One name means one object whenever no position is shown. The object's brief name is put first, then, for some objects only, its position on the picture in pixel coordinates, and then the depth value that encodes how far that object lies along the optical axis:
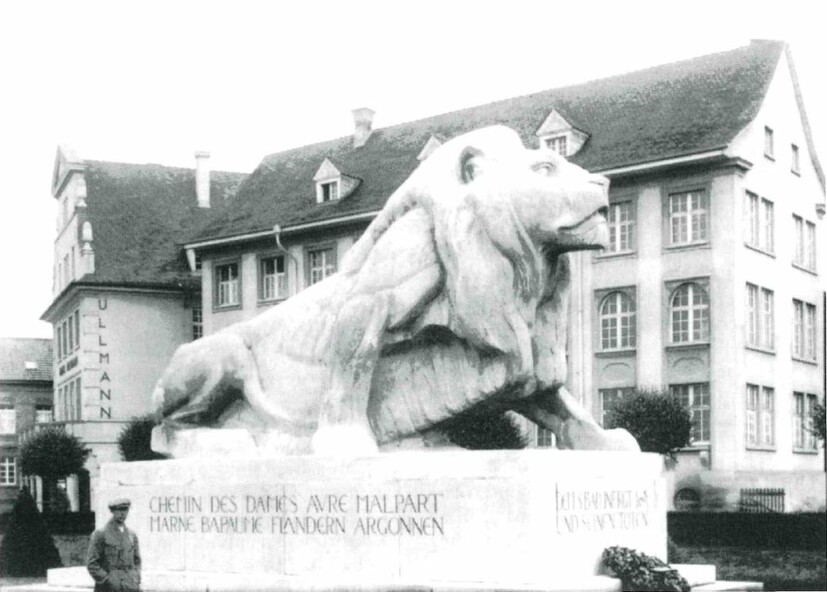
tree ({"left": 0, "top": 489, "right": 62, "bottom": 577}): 29.88
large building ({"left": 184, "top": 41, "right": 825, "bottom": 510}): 43.41
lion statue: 11.94
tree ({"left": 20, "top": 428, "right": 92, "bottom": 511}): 58.91
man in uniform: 10.90
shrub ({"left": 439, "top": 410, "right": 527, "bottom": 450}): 37.50
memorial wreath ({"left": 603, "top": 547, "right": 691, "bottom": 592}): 11.04
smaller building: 78.31
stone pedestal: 10.97
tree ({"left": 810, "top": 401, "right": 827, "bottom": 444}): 39.82
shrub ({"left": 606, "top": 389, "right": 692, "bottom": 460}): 40.22
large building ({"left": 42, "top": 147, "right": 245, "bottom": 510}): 64.00
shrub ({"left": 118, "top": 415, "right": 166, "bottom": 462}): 50.66
